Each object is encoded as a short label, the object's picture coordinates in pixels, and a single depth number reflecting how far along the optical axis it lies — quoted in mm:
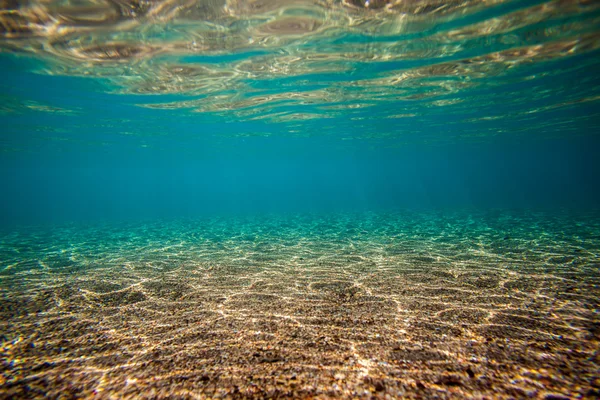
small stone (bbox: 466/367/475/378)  2719
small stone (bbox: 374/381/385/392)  2527
